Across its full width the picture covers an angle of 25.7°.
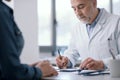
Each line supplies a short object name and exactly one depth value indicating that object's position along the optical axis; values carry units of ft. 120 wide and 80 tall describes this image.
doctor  7.66
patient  3.90
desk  5.02
